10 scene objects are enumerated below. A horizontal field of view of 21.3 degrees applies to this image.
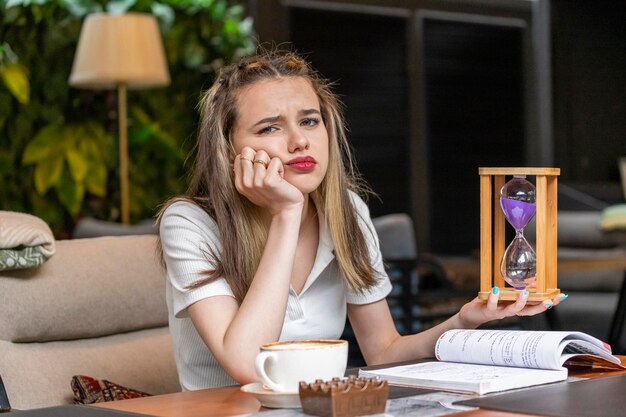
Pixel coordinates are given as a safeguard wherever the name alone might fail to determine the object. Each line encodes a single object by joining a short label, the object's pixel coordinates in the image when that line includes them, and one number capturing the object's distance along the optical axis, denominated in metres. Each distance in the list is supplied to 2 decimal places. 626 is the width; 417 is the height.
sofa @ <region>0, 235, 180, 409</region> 2.75
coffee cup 2.00
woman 2.40
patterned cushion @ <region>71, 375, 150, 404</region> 2.65
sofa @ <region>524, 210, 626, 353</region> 5.27
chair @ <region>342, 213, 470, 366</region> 5.06
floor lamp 5.86
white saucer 2.00
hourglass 2.29
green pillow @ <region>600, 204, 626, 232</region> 5.17
